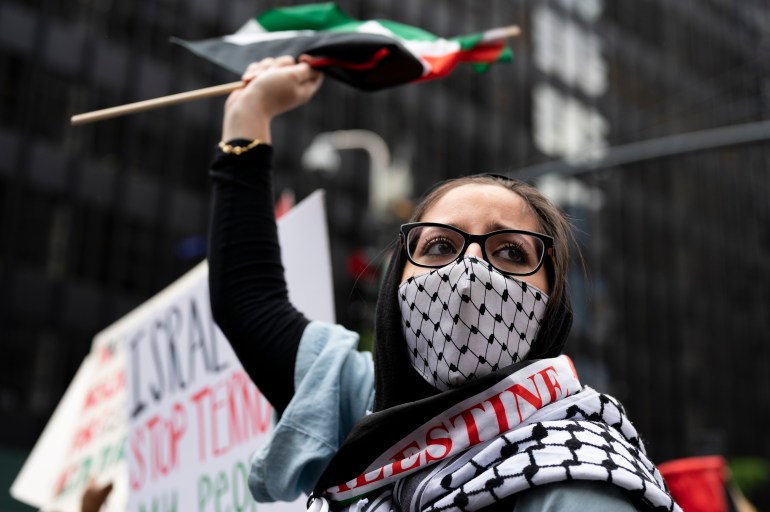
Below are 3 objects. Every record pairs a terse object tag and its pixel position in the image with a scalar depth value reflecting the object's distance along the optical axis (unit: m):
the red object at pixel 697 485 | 4.83
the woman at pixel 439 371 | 1.64
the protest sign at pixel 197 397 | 3.07
